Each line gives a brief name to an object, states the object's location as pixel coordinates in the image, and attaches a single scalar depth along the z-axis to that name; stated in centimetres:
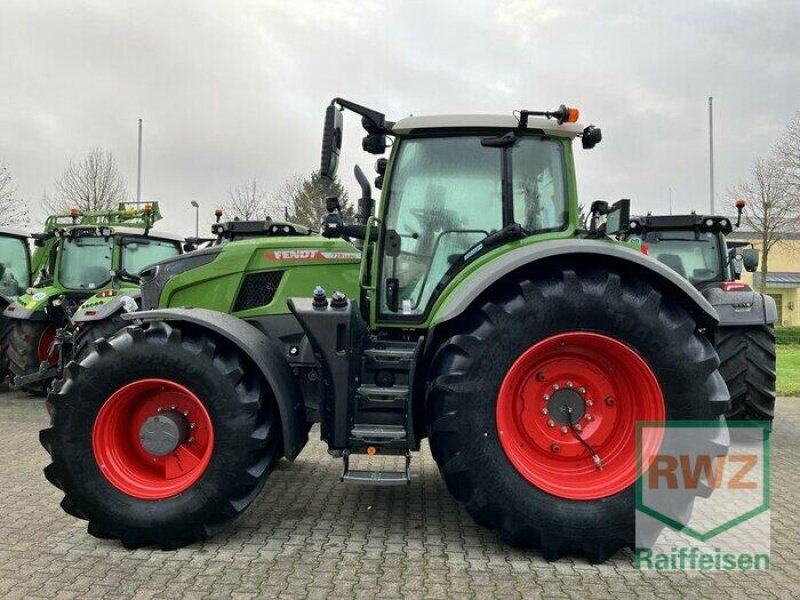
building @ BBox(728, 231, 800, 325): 4009
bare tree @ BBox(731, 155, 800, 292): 2136
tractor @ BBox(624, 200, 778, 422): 631
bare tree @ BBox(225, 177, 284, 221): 2875
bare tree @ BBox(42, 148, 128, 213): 2348
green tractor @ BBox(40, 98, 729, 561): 342
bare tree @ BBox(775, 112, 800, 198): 2097
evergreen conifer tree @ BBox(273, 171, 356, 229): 2752
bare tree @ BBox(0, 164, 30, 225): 2088
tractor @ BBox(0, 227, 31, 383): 1047
